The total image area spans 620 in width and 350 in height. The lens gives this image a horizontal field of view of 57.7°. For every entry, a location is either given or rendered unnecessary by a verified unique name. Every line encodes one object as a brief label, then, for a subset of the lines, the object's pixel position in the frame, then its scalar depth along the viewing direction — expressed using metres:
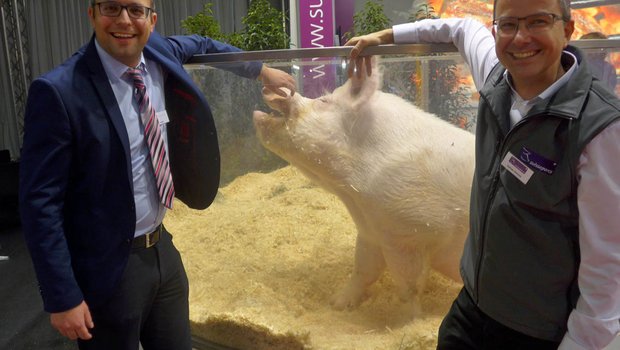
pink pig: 1.87
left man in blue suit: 1.28
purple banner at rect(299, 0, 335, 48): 4.77
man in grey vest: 1.00
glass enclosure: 1.86
